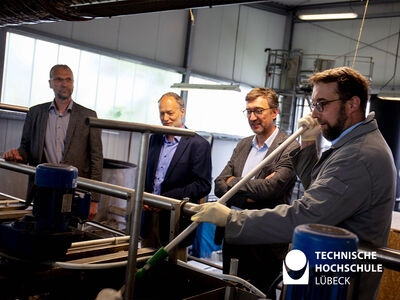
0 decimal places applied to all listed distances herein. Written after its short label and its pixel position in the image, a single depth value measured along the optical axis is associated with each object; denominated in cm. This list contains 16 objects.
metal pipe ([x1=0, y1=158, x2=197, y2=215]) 154
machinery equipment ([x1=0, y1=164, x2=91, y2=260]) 119
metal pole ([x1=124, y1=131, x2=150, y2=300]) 109
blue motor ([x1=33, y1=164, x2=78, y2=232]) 127
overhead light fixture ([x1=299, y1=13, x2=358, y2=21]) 963
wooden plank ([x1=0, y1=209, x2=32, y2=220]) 175
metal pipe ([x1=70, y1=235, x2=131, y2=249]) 142
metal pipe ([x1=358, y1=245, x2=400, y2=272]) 117
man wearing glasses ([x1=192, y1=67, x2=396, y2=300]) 140
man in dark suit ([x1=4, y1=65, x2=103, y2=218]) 303
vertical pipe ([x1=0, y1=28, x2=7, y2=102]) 635
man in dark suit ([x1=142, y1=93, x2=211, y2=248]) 289
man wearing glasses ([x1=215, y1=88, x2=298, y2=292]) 233
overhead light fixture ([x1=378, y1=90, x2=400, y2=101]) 688
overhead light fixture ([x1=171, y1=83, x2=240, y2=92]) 605
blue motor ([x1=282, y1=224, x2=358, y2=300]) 79
